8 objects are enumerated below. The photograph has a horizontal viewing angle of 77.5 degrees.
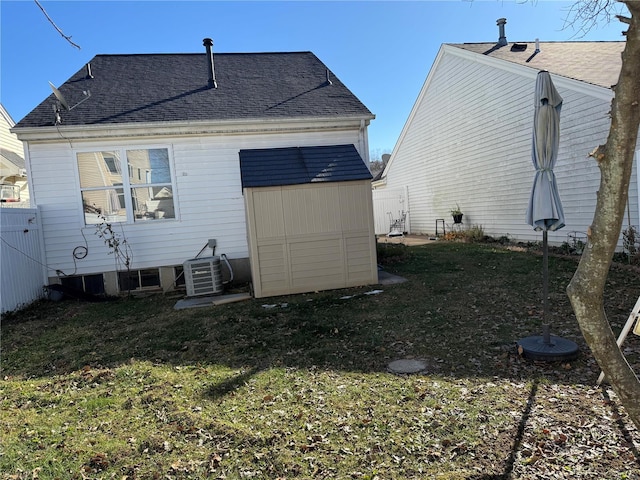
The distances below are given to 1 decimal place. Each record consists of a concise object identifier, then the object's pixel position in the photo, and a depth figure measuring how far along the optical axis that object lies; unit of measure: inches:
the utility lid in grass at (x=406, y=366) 168.1
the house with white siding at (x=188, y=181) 310.8
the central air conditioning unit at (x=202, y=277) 330.6
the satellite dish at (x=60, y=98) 323.0
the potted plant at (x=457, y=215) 610.5
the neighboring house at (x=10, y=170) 574.9
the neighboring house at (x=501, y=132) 393.3
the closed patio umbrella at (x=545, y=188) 164.2
